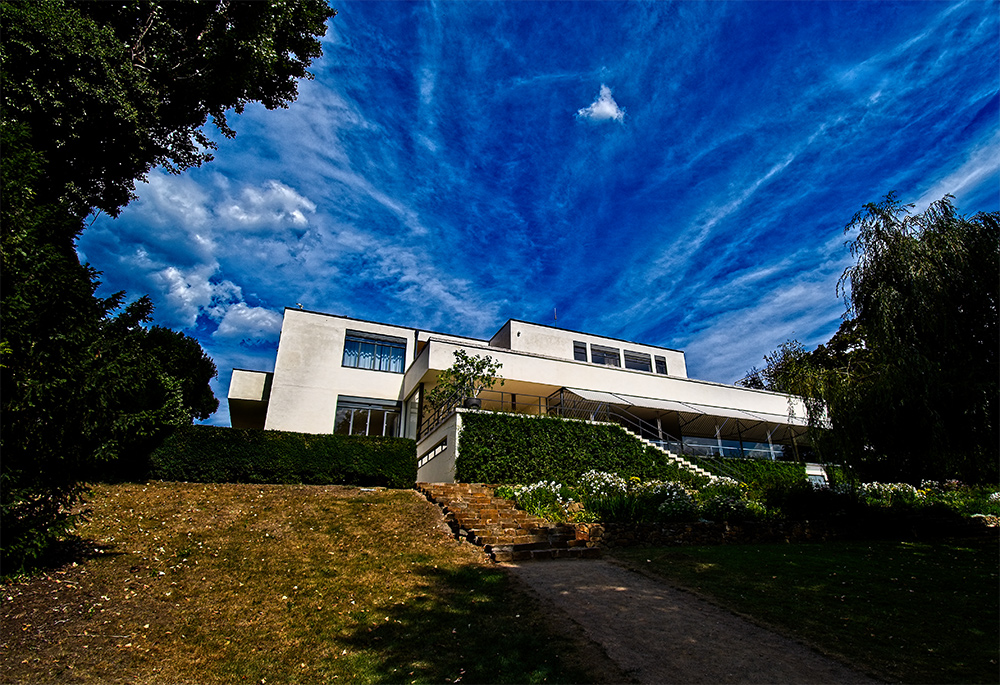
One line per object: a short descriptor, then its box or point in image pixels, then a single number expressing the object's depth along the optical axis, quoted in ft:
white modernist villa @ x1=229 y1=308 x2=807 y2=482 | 70.08
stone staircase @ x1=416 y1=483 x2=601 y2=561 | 30.91
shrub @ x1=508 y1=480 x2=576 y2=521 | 39.85
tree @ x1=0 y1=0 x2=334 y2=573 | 19.92
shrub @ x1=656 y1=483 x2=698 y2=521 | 38.91
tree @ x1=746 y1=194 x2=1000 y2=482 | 30.63
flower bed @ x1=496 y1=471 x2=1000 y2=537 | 39.24
